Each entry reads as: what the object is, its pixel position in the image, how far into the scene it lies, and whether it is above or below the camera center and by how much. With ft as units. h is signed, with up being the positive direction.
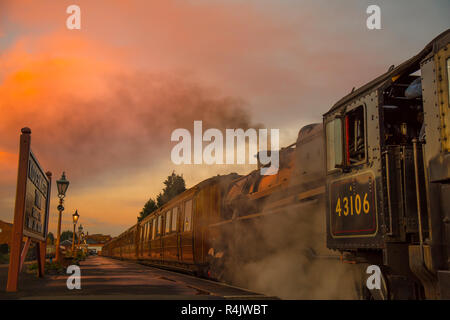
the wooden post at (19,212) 21.75 +1.08
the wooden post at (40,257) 33.79 -1.94
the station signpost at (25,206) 22.01 +1.51
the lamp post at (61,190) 49.44 +4.84
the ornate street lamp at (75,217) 74.23 +2.68
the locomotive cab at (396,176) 14.11 +2.12
